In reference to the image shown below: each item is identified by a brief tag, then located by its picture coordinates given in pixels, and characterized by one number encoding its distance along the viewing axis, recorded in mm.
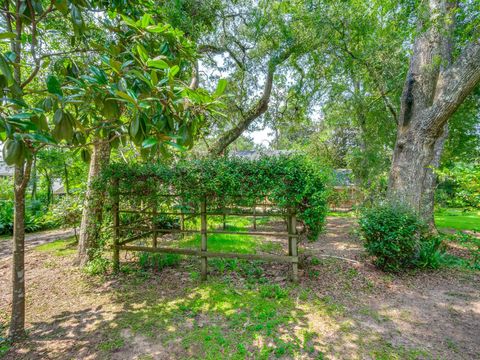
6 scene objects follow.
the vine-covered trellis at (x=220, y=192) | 3871
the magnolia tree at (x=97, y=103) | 1591
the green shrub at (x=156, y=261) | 4785
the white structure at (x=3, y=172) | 19194
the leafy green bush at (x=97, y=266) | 4363
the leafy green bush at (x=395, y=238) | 4340
